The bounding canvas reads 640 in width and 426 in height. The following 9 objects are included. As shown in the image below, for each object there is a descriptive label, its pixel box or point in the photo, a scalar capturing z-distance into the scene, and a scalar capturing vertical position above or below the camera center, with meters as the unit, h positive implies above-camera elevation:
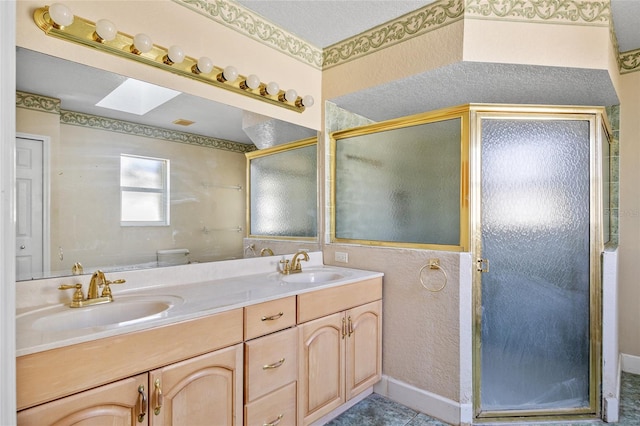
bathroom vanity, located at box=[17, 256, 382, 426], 1.07 -0.56
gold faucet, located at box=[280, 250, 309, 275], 2.35 -0.35
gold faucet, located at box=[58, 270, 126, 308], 1.43 -0.33
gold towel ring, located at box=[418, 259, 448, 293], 2.08 -0.34
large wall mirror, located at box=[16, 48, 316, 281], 1.46 +0.18
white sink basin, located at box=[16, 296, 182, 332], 1.27 -0.39
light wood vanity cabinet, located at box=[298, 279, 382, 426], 1.82 -0.76
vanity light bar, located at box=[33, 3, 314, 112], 1.44 +0.78
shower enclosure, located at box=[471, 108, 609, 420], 2.03 -0.28
